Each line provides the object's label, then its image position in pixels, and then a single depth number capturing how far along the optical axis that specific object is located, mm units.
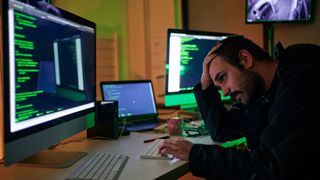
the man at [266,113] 1007
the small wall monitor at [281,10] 2365
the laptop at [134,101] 1952
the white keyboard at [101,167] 1073
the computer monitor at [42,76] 971
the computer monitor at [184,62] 2066
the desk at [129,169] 1115
